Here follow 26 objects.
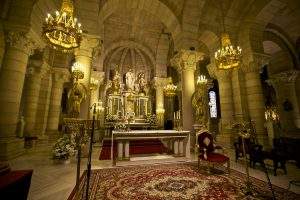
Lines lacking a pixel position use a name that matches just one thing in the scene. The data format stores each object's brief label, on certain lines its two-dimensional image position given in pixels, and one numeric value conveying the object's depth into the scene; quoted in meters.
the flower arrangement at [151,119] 15.14
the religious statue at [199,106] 7.73
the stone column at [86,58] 6.92
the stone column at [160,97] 15.40
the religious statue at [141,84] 17.49
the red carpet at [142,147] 8.12
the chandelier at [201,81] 7.89
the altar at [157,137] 6.06
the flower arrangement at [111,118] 14.98
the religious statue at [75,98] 6.31
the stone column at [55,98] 10.65
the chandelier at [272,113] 14.42
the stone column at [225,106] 9.23
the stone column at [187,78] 8.36
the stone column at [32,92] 9.15
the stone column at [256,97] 8.20
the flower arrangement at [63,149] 5.75
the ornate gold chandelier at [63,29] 4.72
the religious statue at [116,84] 16.57
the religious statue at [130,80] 16.19
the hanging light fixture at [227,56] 6.97
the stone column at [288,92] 12.38
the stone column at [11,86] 5.82
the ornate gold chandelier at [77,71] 6.31
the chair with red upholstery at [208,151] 4.55
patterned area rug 3.24
